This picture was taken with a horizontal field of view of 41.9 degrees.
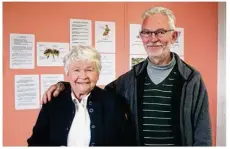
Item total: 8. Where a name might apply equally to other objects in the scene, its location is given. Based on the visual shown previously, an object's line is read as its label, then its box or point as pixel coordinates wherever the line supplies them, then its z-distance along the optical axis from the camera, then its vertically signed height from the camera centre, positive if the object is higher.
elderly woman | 1.78 -0.30
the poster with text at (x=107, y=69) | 1.84 -0.01
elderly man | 1.82 -0.18
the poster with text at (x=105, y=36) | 1.87 +0.20
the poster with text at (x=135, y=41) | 1.88 +0.17
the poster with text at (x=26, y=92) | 1.81 -0.15
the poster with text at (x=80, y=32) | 1.84 +0.22
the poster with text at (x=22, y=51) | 1.79 +0.10
